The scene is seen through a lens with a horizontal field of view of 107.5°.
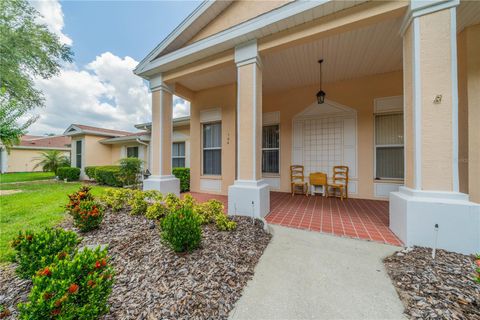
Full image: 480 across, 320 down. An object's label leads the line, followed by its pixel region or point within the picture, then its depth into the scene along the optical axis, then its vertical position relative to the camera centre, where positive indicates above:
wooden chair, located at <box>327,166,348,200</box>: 5.44 -0.63
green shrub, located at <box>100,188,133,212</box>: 4.04 -0.87
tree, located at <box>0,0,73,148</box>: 6.82 +4.65
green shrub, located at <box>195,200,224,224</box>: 3.24 -0.93
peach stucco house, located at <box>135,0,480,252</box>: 2.49 +1.50
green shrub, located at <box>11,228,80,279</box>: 1.79 -0.92
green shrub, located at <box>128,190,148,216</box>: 3.72 -0.93
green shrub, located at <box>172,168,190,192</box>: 6.80 -0.59
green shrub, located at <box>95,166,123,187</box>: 8.59 -0.73
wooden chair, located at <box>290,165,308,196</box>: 6.05 -0.65
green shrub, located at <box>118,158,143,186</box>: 6.78 -0.34
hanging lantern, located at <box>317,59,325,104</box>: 5.12 +1.89
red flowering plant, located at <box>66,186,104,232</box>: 3.01 -0.90
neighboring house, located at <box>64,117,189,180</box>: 10.02 +0.99
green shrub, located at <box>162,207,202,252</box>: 2.22 -0.90
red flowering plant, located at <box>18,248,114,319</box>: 1.13 -0.90
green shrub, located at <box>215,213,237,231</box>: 2.95 -1.06
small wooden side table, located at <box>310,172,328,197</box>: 5.75 -0.63
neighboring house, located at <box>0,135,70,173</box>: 17.50 +0.67
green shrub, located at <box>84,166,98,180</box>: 10.10 -0.58
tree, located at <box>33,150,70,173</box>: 12.95 -0.05
